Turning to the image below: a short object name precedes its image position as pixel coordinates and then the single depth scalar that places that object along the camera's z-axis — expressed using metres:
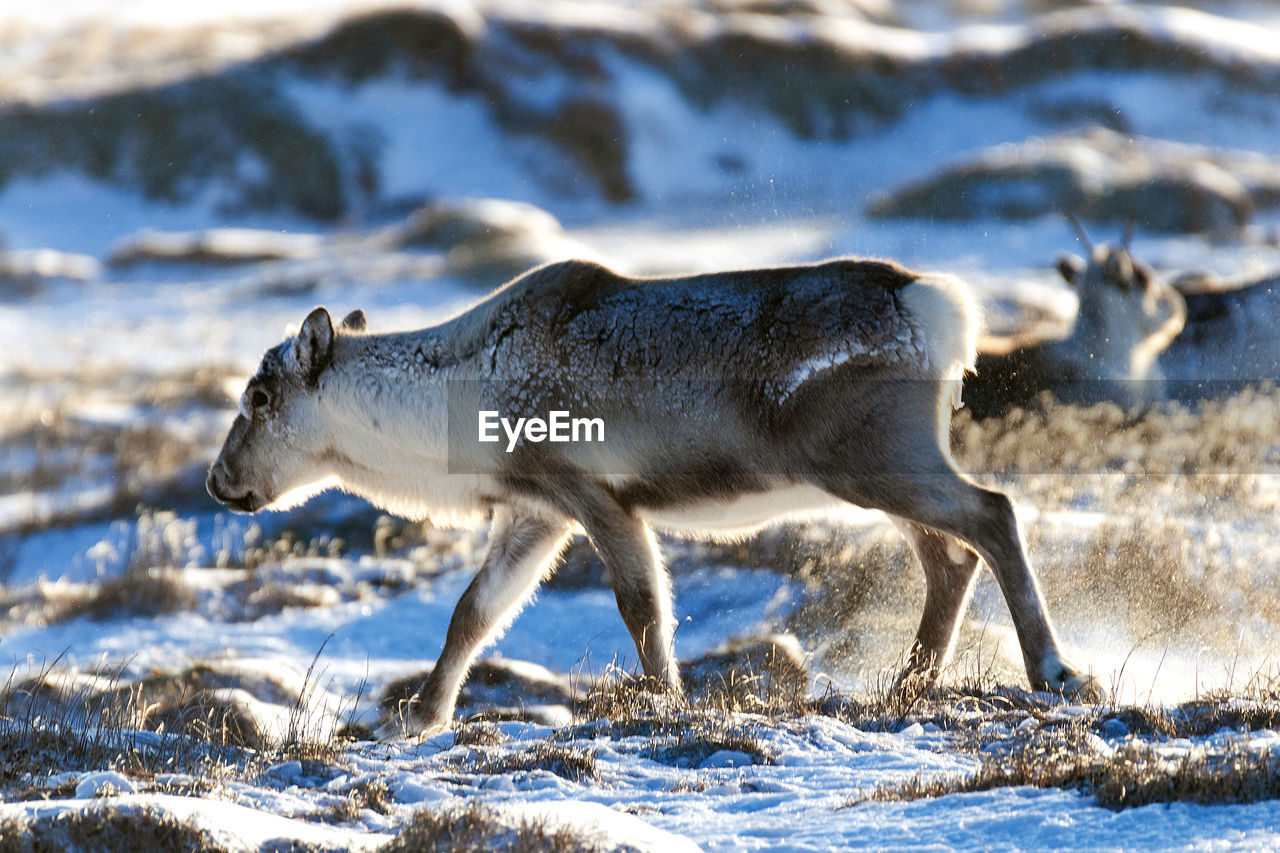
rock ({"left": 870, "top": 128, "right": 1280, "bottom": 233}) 61.53
